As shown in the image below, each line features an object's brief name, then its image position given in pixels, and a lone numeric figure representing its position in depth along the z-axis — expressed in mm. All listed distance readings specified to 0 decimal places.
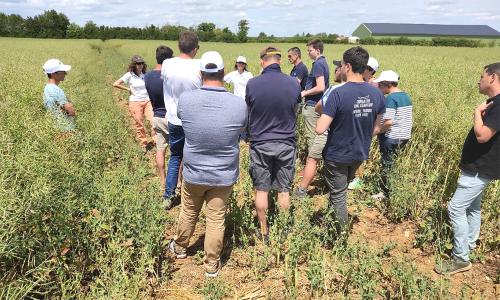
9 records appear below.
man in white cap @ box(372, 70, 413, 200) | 4414
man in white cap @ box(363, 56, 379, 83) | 4584
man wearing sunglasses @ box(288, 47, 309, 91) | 6375
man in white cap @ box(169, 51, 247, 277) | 3025
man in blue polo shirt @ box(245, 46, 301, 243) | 3648
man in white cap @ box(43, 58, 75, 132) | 4766
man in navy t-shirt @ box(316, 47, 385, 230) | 3326
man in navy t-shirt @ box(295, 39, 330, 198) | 5706
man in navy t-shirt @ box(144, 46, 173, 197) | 5031
